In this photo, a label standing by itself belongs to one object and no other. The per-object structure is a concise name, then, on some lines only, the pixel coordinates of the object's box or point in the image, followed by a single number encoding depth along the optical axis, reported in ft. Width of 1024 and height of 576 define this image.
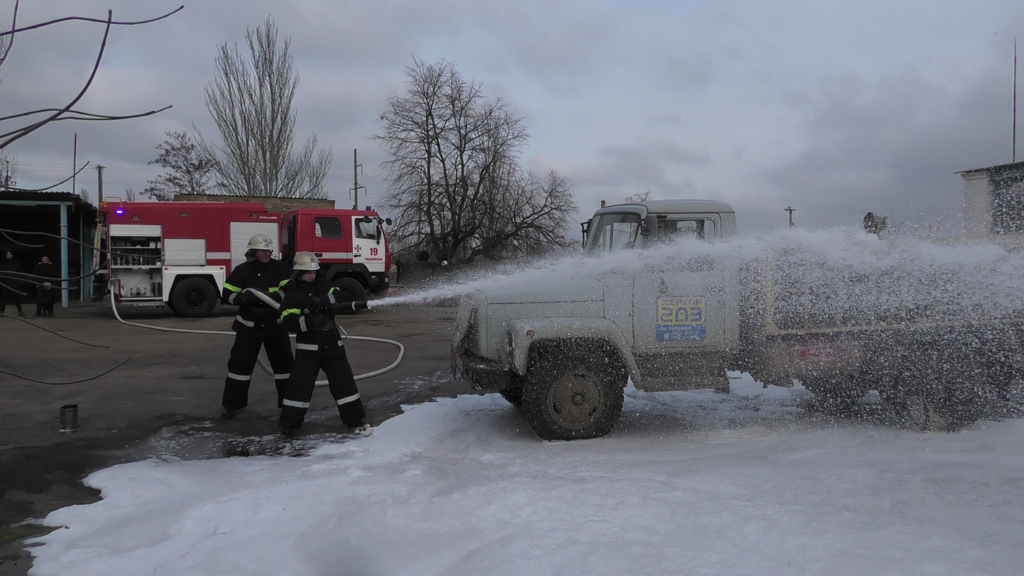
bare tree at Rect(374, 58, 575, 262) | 110.11
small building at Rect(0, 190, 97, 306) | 71.20
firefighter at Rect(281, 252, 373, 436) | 19.88
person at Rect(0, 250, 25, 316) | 51.01
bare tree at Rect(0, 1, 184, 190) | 6.24
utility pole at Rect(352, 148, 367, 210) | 159.94
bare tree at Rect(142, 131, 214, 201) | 120.37
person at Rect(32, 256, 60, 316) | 54.70
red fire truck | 55.11
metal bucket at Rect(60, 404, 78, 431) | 20.57
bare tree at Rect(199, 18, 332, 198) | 110.11
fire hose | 22.06
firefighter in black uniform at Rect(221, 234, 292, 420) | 22.40
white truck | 18.22
